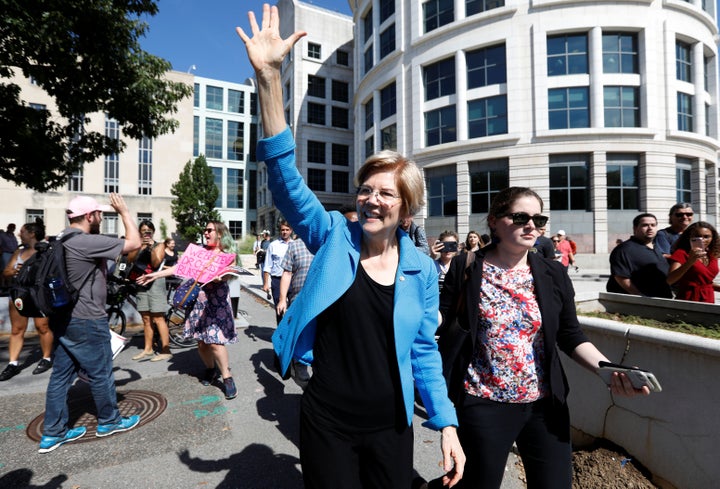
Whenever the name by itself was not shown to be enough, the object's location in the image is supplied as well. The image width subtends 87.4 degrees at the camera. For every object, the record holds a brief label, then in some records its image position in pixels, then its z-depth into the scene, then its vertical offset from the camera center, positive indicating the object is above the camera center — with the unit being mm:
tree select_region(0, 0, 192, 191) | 7078 +3905
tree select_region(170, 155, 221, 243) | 45031 +6391
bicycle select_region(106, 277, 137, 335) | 6660 -777
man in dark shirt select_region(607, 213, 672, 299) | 4113 -204
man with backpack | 3350 -673
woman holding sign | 4695 -937
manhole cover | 3660 -1723
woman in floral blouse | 2023 -612
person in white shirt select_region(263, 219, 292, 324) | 7469 -110
